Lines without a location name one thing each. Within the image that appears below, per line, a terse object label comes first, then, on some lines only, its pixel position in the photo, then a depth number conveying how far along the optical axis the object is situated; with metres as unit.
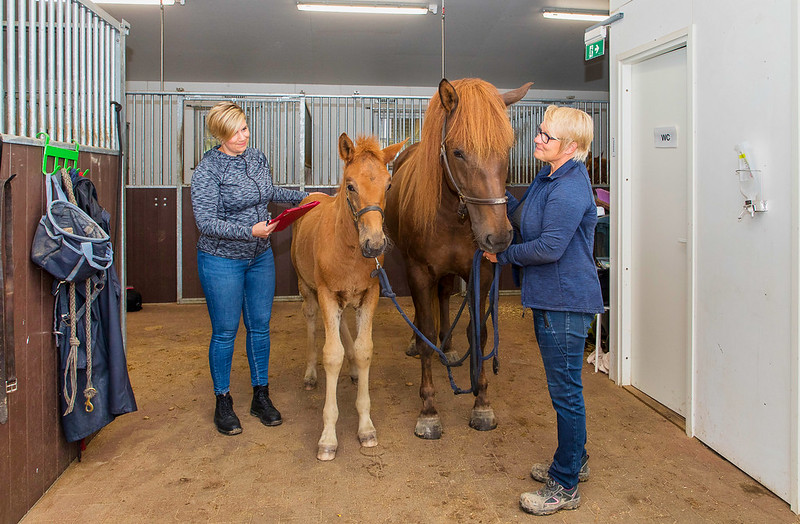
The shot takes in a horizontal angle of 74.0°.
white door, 2.75
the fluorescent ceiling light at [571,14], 5.84
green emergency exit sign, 3.30
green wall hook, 1.98
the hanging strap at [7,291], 1.69
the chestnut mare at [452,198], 2.07
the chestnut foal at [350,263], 2.12
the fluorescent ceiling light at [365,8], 5.54
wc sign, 2.78
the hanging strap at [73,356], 2.08
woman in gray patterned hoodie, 2.43
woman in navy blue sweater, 1.83
